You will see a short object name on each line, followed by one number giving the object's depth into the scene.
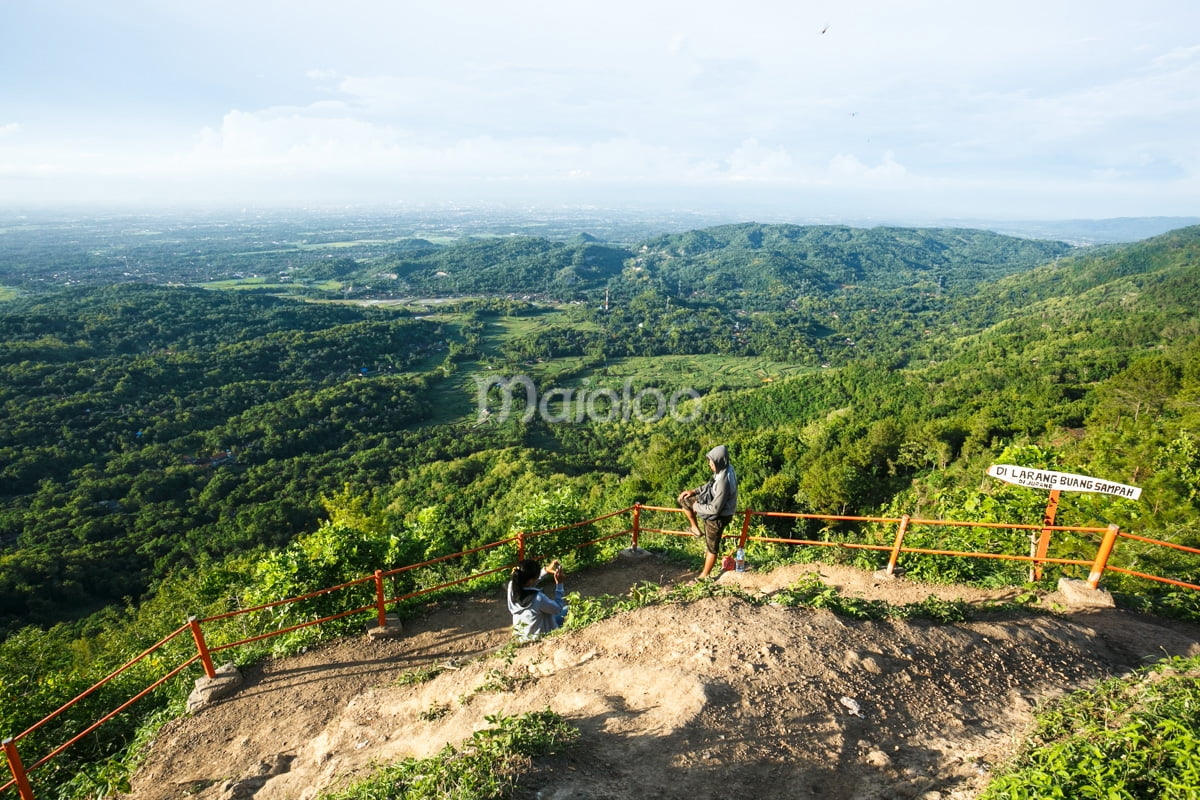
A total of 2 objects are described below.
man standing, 6.61
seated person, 6.20
